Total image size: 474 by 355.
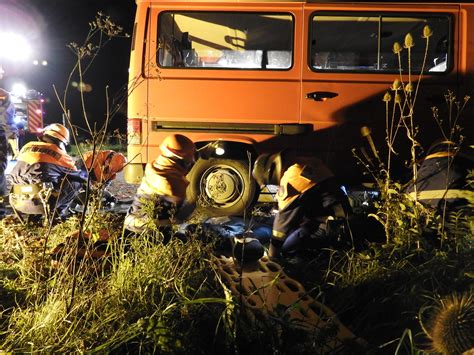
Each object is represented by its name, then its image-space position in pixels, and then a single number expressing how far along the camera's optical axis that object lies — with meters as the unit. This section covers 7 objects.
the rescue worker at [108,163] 3.96
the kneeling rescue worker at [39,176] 4.52
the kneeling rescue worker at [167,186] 3.44
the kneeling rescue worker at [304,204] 3.59
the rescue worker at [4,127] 6.22
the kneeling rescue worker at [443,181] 3.16
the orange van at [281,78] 4.96
